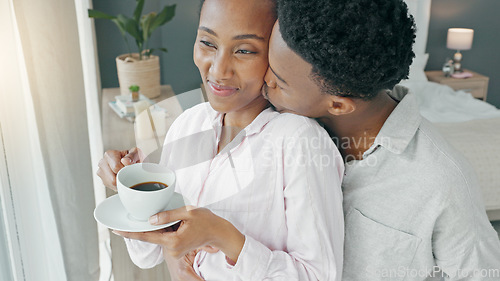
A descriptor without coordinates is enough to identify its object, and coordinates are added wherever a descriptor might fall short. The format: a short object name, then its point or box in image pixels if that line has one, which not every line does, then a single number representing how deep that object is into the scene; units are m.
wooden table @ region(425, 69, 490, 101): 4.19
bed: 2.54
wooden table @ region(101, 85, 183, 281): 1.61
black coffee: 0.73
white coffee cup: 0.67
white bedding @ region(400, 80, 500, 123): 3.18
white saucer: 0.68
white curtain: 0.90
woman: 0.74
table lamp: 4.27
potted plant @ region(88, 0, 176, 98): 2.74
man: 0.67
